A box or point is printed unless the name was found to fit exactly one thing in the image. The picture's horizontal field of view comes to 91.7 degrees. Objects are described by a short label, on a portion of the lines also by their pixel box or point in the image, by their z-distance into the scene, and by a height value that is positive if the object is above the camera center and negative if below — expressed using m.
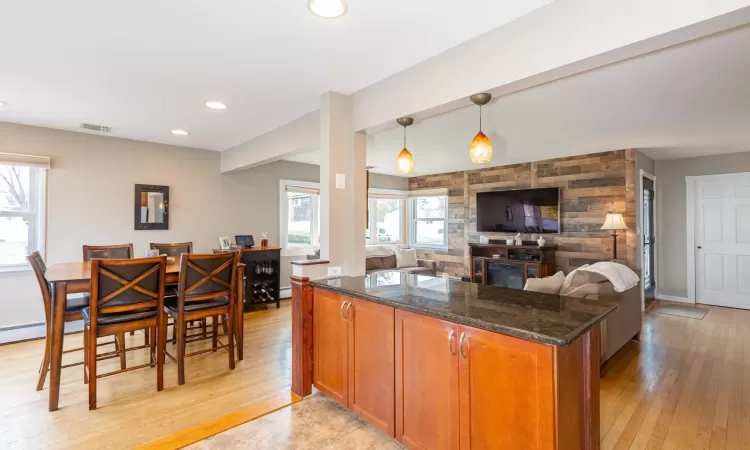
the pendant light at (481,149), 2.51 +0.56
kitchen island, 1.36 -0.60
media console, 5.54 -0.53
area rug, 4.91 -1.15
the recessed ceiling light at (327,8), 1.82 +1.13
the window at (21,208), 3.96 +0.24
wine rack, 5.09 -0.67
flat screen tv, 5.73 +0.32
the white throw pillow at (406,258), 6.59 -0.52
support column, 2.91 +0.35
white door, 5.30 -0.17
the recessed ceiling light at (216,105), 3.30 +1.15
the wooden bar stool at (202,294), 2.78 -0.52
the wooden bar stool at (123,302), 2.42 -0.50
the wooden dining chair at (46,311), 2.64 -0.61
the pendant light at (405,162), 3.03 +0.57
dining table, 2.39 -0.49
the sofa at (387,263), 6.22 -0.60
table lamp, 4.71 +0.09
